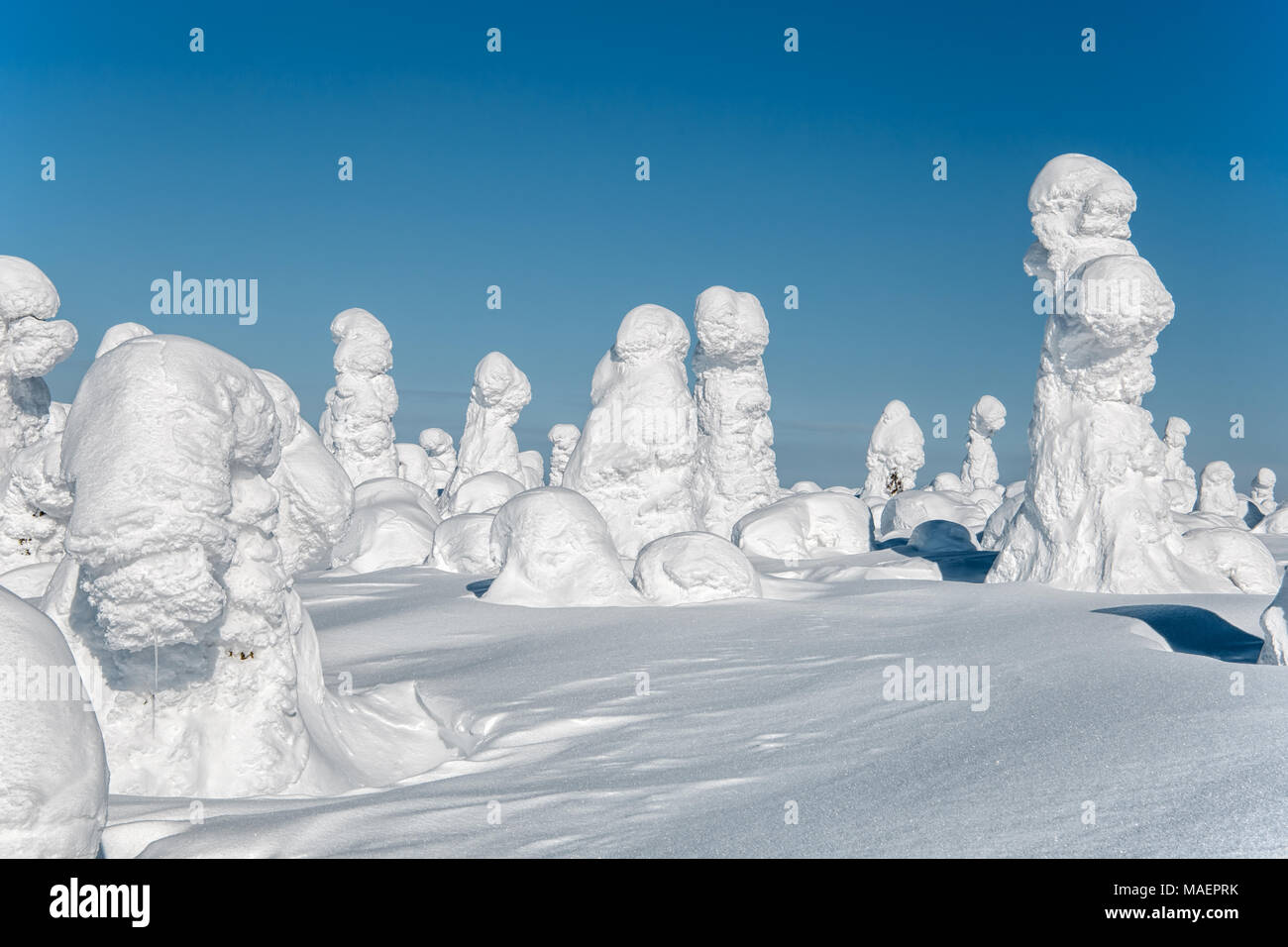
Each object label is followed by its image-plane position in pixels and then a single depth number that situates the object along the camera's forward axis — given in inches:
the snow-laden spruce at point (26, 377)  397.7
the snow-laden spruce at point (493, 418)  1153.4
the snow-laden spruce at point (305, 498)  280.4
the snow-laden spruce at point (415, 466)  1339.8
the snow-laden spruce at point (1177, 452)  1496.6
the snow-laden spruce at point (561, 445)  1364.4
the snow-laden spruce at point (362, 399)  1042.1
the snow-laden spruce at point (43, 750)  135.4
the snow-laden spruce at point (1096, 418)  482.0
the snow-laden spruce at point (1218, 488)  1369.3
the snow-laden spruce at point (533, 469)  1450.9
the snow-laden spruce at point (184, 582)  198.5
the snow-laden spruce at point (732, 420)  859.4
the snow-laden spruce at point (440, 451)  1565.0
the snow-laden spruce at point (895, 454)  1282.0
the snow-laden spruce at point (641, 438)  669.9
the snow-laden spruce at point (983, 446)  1457.9
